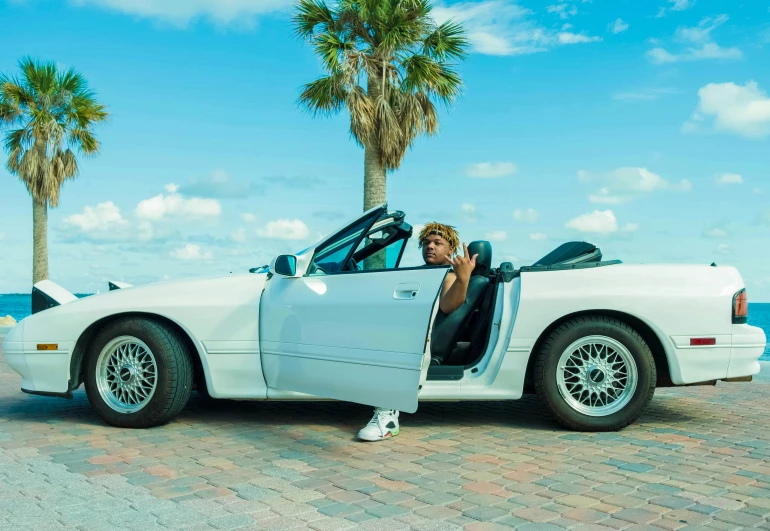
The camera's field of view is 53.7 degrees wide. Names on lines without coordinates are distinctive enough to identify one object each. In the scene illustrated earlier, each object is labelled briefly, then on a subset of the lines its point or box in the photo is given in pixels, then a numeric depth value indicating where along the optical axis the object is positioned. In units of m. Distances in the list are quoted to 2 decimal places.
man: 5.05
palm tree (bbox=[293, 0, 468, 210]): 17.88
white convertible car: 5.15
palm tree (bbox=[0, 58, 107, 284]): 24.12
